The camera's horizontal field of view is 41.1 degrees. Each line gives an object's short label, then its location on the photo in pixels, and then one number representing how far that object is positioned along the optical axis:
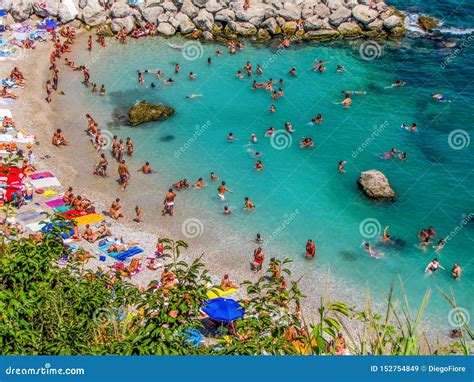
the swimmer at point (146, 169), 35.78
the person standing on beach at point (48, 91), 42.38
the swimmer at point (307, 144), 38.81
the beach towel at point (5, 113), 38.77
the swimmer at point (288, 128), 40.12
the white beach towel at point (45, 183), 33.68
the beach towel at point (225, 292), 26.16
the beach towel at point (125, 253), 28.77
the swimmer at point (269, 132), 39.56
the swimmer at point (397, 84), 45.54
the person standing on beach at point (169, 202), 32.38
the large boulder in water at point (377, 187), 34.19
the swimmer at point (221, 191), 33.75
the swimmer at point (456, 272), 28.81
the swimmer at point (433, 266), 29.09
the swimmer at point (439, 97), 44.09
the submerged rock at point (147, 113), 40.78
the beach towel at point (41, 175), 34.31
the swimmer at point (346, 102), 43.21
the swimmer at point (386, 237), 31.24
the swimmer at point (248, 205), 33.00
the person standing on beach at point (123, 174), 34.06
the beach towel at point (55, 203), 32.03
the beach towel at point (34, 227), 29.64
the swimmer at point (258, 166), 36.44
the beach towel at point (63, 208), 31.54
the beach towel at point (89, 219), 31.30
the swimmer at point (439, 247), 30.62
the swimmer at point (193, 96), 43.97
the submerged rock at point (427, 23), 53.94
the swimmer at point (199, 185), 34.72
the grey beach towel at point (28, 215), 30.34
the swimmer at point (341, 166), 36.42
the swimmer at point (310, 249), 29.62
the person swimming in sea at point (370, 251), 30.17
